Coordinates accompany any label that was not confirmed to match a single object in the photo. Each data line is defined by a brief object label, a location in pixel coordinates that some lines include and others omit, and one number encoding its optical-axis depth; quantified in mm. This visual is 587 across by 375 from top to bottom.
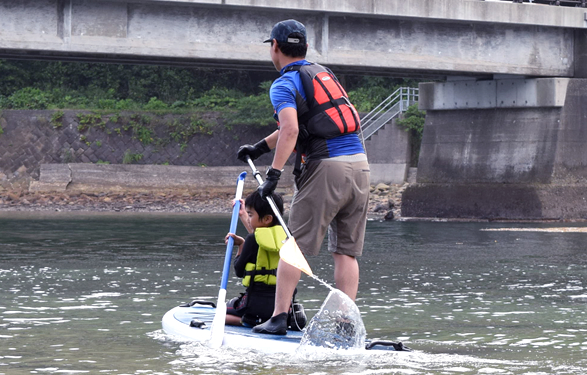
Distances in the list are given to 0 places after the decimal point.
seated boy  13055
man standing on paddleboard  12422
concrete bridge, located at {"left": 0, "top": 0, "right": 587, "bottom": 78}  39406
